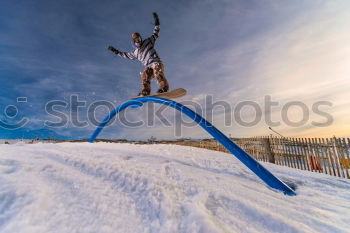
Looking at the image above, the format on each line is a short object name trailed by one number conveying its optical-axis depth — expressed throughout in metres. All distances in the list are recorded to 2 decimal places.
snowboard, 5.67
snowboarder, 6.00
